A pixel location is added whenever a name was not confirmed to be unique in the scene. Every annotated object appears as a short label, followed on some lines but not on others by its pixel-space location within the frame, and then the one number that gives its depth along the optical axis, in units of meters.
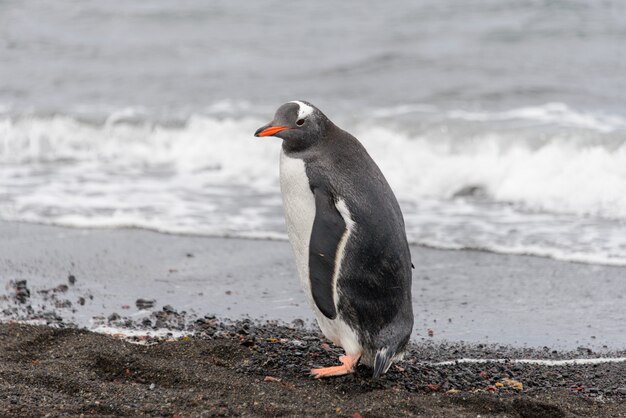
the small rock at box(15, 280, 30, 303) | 11.47
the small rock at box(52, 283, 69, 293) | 11.95
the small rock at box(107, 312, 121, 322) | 10.80
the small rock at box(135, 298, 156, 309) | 11.41
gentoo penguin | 8.51
